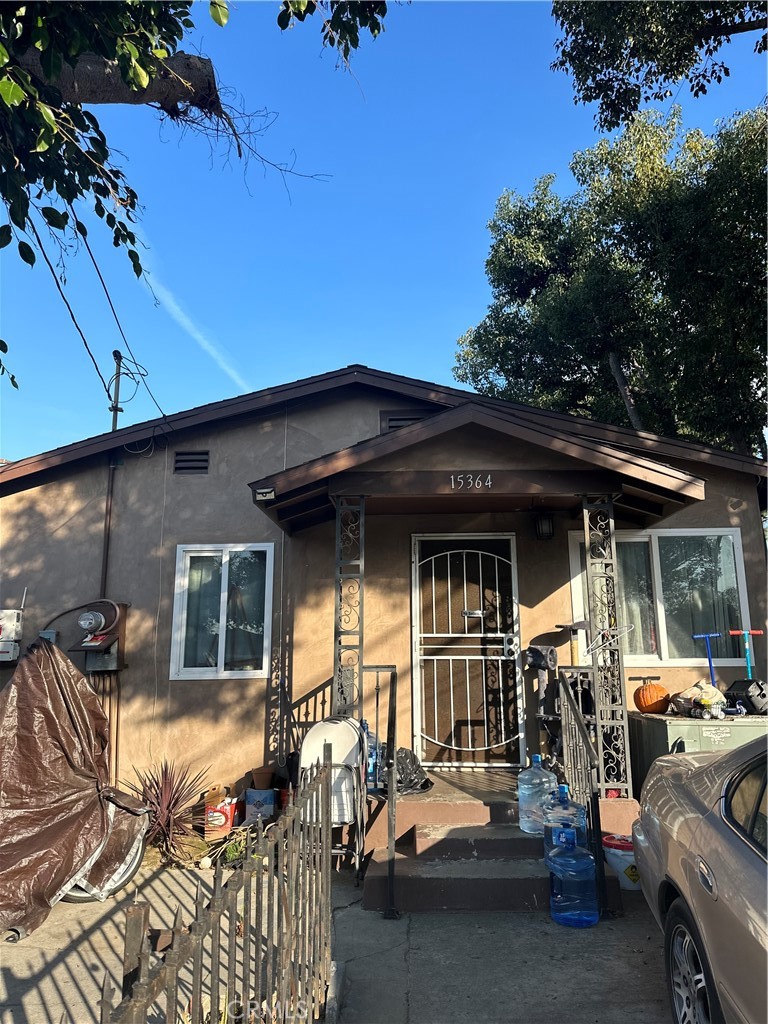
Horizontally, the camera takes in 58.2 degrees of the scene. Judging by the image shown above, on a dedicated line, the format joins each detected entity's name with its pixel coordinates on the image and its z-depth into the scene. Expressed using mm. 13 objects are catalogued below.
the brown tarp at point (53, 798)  5230
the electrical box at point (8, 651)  7355
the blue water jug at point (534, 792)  5551
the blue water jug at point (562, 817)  5195
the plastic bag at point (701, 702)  6246
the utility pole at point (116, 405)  7018
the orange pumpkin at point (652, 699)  6883
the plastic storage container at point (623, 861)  5098
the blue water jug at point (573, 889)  4629
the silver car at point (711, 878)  2361
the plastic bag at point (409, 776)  6242
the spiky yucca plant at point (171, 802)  6547
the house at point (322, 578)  7297
